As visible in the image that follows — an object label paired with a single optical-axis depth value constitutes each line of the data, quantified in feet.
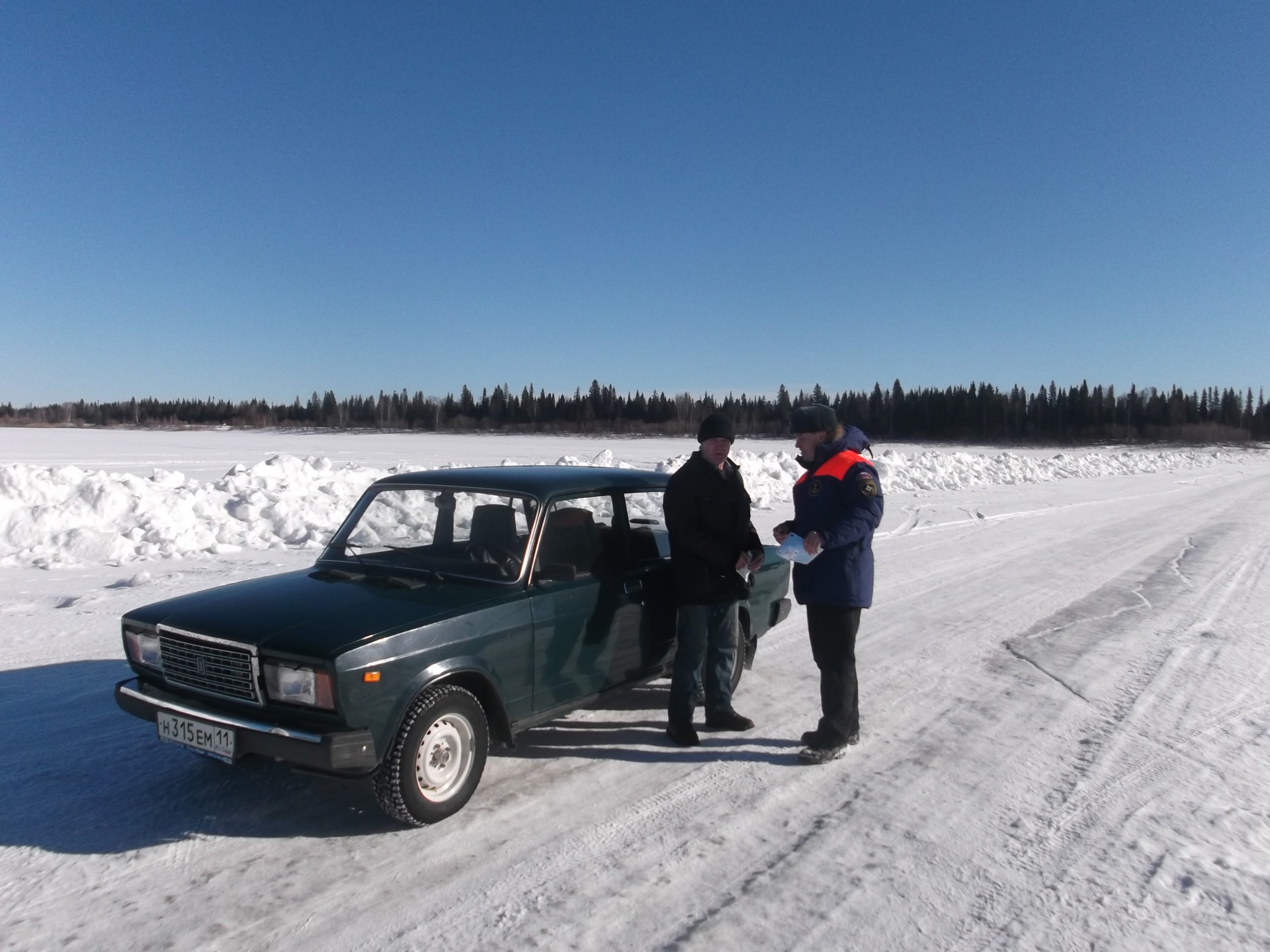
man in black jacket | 15.79
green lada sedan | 11.85
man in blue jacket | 14.94
